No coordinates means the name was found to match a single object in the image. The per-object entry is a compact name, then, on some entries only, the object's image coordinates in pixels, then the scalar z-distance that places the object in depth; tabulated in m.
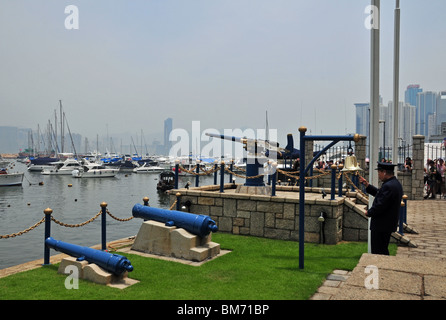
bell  6.74
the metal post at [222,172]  11.42
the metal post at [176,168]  11.62
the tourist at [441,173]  18.72
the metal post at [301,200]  7.16
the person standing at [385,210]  6.48
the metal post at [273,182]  10.49
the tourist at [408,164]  18.84
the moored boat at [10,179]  51.69
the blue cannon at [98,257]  6.38
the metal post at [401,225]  9.45
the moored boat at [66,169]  77.56
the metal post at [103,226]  8.80
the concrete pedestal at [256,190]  11.66
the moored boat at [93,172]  70.06
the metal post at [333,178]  9.80
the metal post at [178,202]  10.96
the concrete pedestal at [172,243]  8.09
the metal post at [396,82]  9.07
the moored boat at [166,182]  47.47
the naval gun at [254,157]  12.18
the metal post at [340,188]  10.54
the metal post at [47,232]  7.73
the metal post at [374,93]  7.67
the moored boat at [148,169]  91.62
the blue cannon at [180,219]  8.12
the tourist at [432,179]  18.11
